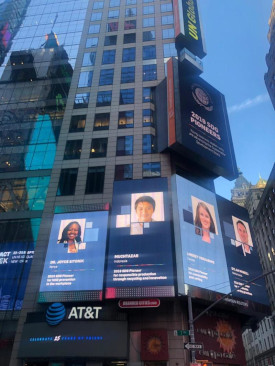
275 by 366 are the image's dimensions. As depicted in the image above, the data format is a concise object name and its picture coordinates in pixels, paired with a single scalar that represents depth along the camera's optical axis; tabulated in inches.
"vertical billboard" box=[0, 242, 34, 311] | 1198.3
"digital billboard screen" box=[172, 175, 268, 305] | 1126.4
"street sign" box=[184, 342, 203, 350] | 674.2
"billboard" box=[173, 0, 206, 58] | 2009.1
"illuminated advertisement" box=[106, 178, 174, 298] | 1038.4
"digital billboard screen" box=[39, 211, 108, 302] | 1074.7
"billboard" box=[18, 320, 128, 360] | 971.9
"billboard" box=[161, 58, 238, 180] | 1464.1
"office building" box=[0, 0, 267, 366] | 1039.0
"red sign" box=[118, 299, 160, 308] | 1025.5
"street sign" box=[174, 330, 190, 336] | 709.9
